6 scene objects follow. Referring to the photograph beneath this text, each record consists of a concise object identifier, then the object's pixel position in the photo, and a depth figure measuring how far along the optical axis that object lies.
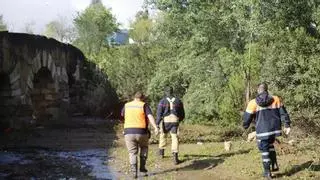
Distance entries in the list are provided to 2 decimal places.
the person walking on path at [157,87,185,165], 13.03
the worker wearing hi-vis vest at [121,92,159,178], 11.17
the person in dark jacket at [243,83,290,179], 10.51
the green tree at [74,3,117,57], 52.66
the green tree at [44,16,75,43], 60.70
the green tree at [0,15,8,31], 49.05
